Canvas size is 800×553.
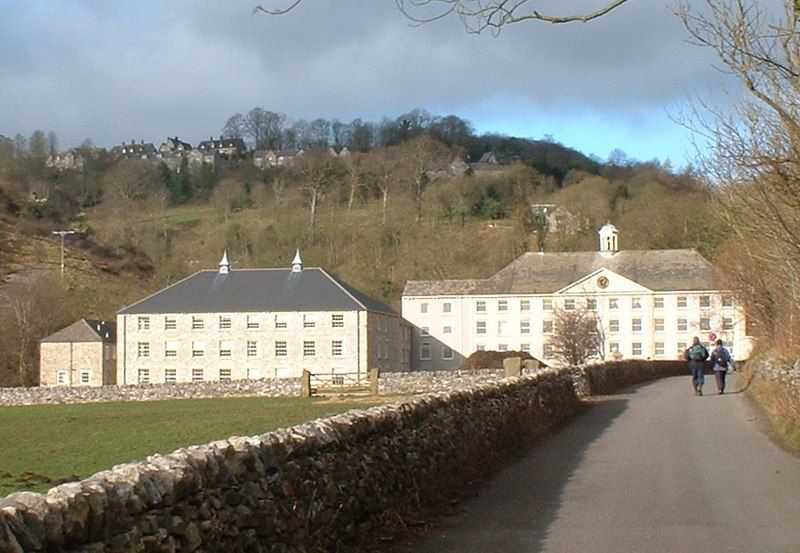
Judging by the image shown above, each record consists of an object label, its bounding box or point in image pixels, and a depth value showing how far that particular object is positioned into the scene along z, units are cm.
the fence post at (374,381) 5312
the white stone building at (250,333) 8438
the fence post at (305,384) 5550
